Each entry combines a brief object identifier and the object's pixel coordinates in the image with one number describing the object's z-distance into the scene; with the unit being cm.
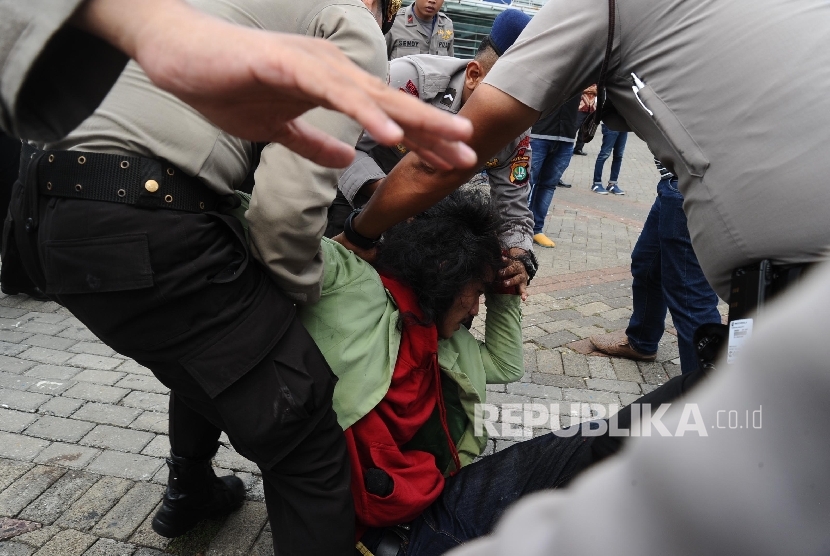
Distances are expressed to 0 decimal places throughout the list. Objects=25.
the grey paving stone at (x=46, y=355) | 342
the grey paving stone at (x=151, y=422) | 282
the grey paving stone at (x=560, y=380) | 357
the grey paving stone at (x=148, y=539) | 215
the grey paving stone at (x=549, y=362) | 374
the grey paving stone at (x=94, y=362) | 337
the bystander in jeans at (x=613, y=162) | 915
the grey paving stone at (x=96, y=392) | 305
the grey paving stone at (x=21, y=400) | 295
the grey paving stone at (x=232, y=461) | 259
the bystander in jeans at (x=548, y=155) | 599
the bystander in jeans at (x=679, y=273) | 288
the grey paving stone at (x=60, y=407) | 292
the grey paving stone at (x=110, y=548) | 211
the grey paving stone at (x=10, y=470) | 242
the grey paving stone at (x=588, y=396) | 342
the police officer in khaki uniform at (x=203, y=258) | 124
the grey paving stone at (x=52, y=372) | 325
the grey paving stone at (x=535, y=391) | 343
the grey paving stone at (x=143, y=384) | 316
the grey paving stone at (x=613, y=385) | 355
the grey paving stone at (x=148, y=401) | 300
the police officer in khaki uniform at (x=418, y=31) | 570
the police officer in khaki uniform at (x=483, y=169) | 244
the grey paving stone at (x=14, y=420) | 278
